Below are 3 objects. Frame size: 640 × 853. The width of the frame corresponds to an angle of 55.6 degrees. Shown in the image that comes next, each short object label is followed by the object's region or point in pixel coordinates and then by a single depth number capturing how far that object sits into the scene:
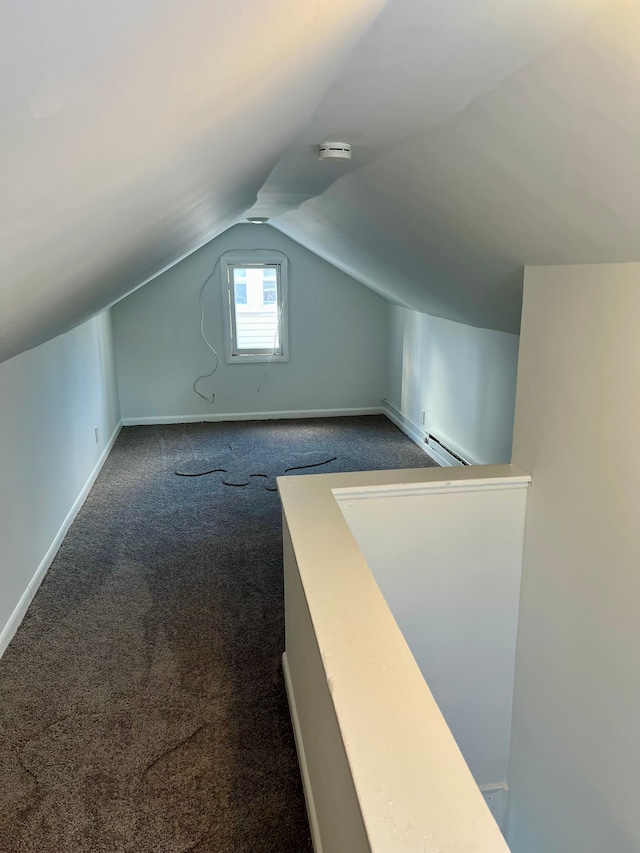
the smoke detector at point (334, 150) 1.83
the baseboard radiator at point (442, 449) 4.16
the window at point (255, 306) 5.57
